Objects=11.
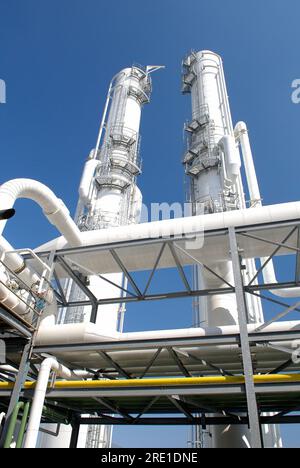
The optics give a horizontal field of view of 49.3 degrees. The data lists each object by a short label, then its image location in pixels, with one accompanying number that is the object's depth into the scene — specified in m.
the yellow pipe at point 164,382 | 6.27
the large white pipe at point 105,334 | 7.36
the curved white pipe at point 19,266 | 8.74
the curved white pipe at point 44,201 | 7.56
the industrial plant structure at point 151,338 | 6.82
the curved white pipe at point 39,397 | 6.31
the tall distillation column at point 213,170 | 11.70
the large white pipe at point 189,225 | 8.42
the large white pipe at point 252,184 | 12.74
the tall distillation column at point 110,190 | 16.27
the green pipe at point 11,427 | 6.41
